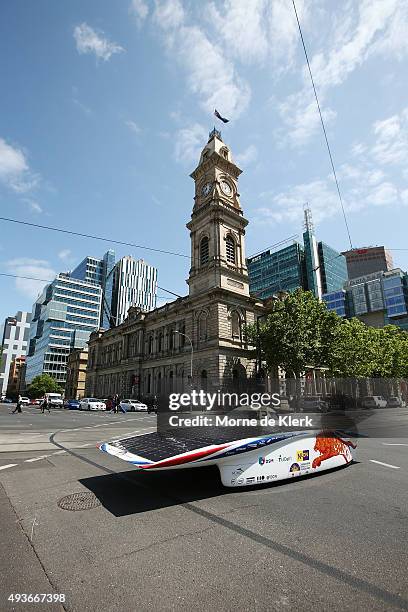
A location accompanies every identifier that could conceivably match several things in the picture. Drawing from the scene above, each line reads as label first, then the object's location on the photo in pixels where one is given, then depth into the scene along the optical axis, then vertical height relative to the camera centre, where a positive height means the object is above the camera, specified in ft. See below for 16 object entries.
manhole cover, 15.90 -5.09
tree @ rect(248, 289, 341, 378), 110.42 +19.99
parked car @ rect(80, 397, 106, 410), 143.13 -3.77
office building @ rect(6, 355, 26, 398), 420.36 +27.07
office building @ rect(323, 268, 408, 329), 342.44 +100.13
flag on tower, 140.94 +115.70
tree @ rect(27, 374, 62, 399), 274.57 +8.20
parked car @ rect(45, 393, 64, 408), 175.08 -2.50
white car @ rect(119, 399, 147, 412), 132.57 -4.15
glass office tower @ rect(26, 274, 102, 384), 333.62 +73.67
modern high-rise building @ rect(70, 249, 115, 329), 447.01 +166.89
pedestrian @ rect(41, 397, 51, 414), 116.11 -2.63
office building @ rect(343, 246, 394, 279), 513.45 +202.39
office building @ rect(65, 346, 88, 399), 273.54 +17.55
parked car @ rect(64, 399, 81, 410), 159.94 -4.22
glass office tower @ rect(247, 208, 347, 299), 331.57 +128.69
